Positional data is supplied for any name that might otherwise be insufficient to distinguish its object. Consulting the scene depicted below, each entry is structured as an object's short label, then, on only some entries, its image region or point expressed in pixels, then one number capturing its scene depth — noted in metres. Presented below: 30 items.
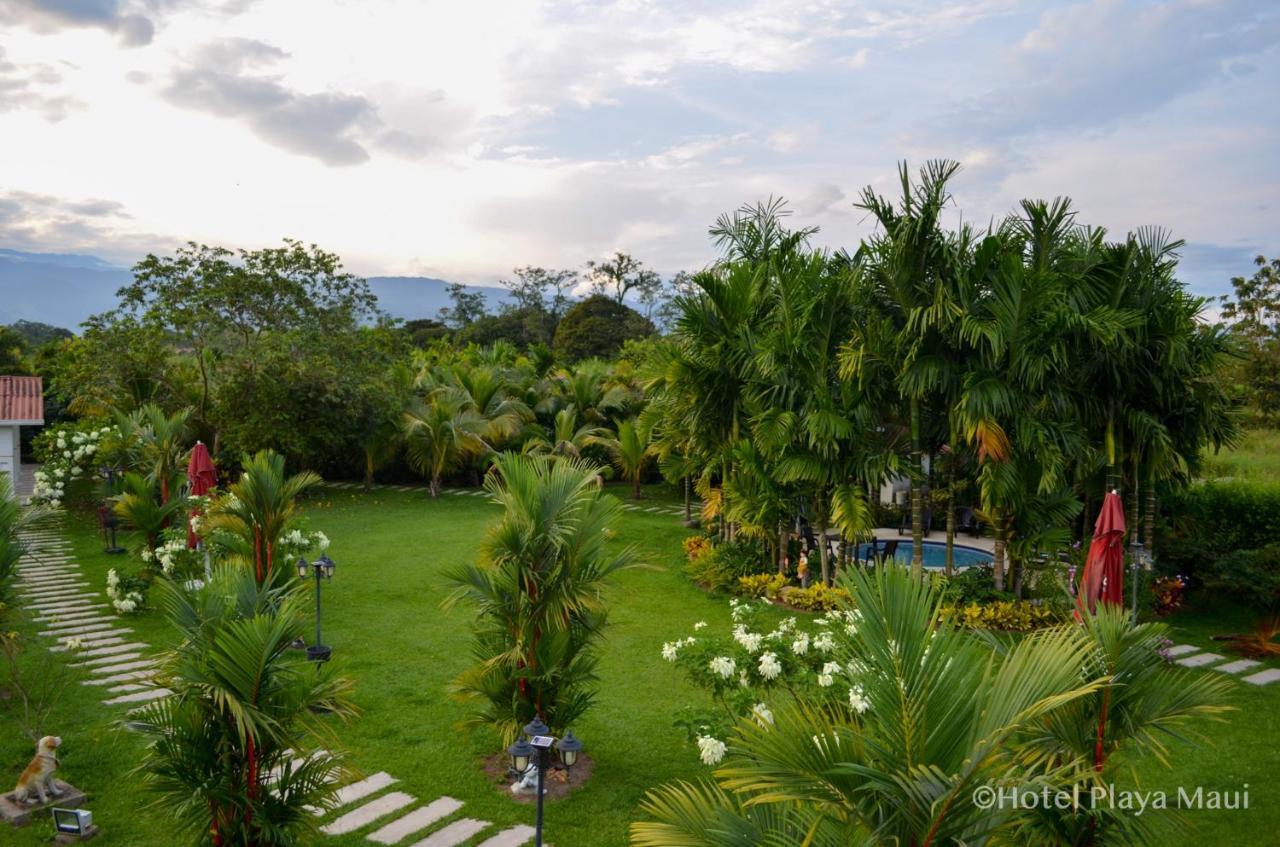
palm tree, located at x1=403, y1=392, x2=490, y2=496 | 19.81
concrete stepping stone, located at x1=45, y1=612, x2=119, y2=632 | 9.91
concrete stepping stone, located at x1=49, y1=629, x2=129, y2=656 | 8.96
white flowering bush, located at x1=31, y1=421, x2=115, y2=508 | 14.98
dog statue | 5.71
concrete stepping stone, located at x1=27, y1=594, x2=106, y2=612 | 10.65
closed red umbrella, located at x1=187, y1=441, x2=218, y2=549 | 9.82
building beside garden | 16.08
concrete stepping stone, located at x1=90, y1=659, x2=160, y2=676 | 8.48
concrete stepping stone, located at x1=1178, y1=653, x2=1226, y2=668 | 8.96
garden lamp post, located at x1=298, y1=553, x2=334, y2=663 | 8.62
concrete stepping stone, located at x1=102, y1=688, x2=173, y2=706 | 7.69
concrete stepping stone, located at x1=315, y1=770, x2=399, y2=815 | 6.00
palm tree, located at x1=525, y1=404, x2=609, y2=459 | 20.14
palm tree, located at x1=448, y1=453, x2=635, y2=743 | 6.14
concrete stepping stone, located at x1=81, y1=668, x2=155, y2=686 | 8.15
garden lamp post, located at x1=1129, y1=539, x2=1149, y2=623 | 9.01
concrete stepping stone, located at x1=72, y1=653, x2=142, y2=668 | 8.62
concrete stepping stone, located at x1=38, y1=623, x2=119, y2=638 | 9.58
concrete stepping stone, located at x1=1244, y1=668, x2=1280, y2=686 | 8.46
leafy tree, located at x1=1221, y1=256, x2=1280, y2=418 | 21.89
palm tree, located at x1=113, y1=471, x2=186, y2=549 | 11.41
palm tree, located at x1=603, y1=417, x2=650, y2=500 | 19.78
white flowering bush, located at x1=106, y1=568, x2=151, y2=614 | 10.31
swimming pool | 13.94
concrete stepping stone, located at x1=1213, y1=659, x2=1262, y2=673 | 8.78
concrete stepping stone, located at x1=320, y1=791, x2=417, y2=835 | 5.55
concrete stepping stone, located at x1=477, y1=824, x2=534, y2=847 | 5.46
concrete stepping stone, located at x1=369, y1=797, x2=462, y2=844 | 5.47
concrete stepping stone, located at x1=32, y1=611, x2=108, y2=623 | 10.09
